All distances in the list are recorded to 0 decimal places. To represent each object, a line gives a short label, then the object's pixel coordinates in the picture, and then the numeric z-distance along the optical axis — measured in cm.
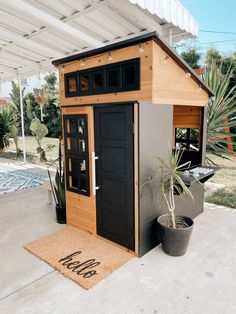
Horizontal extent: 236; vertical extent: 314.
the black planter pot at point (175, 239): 263
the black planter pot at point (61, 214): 365
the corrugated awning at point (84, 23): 330
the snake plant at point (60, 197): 365
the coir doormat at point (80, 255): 244
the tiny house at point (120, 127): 255
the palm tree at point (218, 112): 458
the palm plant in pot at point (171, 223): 262
